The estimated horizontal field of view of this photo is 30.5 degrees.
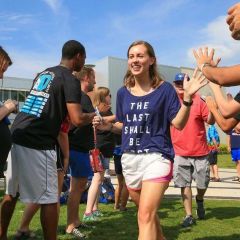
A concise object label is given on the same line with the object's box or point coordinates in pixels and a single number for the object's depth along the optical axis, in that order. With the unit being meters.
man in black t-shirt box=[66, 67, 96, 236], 5.66
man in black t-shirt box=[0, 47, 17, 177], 3.93
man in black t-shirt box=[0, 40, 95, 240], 4.15
